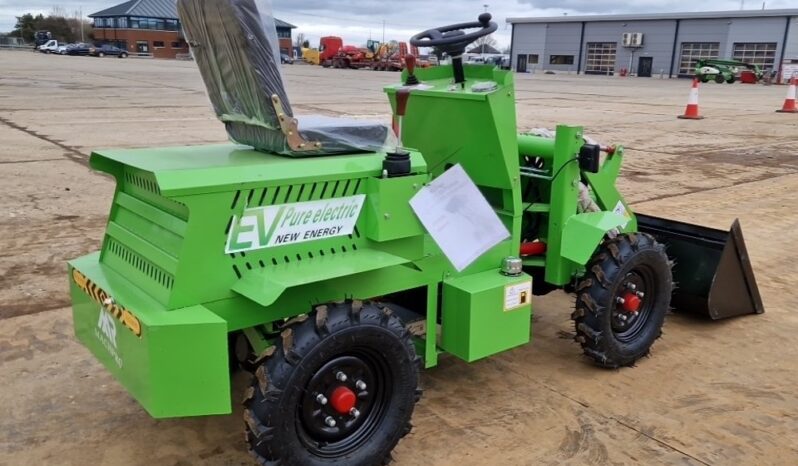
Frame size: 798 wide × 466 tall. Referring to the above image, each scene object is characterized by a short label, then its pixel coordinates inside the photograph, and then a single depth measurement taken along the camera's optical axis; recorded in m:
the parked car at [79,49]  60.22
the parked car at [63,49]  61.12
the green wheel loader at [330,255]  2.47
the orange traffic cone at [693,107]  17.20
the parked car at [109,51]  61.81
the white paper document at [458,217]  3.05
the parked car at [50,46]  63.12
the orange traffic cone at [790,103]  19.65
